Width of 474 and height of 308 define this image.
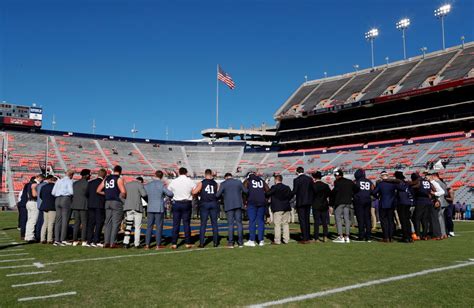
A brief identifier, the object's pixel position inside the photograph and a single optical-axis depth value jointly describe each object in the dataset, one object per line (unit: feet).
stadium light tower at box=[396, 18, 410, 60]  206.39
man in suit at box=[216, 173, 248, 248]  32.86
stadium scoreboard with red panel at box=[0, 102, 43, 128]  199.82
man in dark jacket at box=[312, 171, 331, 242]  35.99
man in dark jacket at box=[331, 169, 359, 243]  35.93
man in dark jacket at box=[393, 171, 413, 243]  35.37
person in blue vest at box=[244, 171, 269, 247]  33.86
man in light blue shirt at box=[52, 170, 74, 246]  34.12
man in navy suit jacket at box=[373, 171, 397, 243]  35.83
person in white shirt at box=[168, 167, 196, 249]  31.99
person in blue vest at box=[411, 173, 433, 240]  37.91
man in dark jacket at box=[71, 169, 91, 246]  33.50
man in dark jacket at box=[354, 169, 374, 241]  36.83
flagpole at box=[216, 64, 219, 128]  235.46
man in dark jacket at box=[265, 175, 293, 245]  34.88
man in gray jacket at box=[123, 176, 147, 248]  31.94
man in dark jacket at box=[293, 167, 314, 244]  34.91
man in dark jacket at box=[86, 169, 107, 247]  32.89
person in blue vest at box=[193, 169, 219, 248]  32.32
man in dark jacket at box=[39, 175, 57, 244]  34.99
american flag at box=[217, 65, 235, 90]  201.30
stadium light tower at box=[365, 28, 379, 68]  223.51
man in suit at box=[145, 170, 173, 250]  31.89
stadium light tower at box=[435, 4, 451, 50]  193.16
